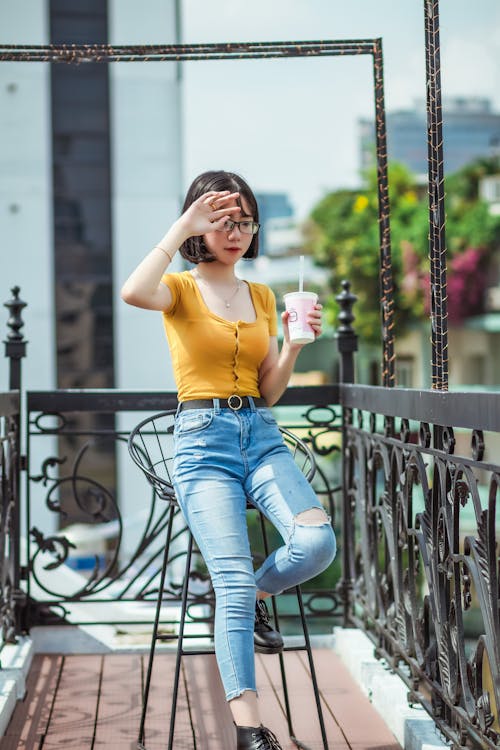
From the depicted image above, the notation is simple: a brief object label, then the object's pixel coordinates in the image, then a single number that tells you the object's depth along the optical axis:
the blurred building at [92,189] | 17.92
